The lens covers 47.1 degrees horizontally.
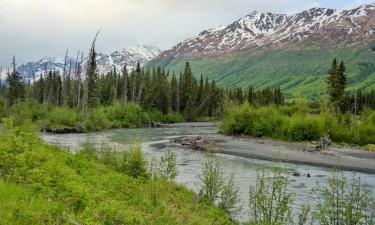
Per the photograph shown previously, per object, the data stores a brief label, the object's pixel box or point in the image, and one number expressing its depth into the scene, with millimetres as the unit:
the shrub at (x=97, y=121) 87375
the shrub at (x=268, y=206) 14344
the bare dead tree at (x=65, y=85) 101950
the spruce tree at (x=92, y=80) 90975
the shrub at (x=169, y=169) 20398
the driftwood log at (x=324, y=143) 56125
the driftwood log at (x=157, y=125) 108812
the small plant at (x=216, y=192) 18781
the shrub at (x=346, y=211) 13456
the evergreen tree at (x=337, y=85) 81188
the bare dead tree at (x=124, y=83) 123900
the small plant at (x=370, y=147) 57222
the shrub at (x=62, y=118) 83562
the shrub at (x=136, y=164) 23266
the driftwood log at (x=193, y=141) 55647
